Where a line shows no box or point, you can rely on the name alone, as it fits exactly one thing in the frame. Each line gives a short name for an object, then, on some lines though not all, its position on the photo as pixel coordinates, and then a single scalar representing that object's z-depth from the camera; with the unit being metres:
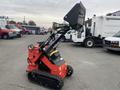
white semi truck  8.03
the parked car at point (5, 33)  10.91
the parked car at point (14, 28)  11.85
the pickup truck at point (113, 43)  5.90
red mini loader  2.61
